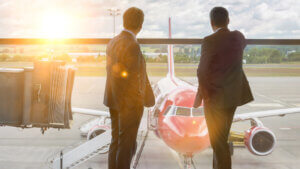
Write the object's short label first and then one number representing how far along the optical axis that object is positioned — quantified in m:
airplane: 7.70
